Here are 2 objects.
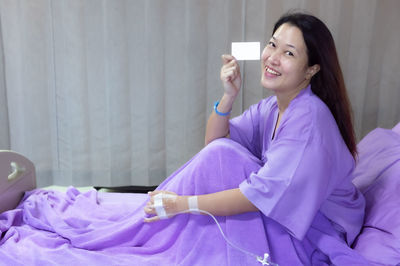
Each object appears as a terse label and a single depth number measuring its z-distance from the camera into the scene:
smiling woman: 1.10
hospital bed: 1.17
